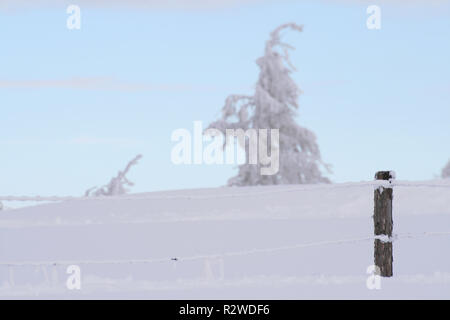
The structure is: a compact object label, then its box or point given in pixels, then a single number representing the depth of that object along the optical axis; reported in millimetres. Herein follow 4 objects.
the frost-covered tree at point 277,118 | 46687
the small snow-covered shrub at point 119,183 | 48094
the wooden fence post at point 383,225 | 14781
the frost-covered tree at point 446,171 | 59550
